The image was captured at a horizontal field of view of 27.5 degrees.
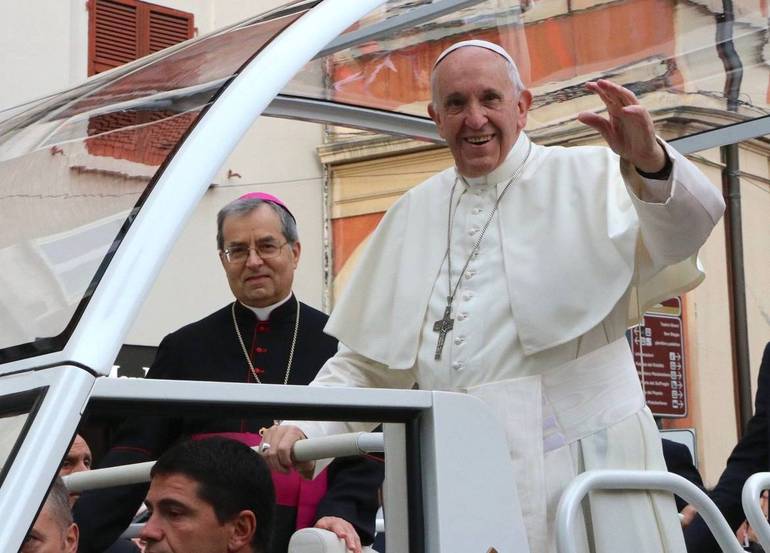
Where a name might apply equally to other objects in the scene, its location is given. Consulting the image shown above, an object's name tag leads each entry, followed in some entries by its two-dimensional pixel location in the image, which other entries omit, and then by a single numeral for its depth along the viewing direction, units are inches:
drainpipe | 449.7
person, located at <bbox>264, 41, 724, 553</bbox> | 118.5
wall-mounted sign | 402.6
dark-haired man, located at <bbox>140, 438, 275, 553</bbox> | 113.6
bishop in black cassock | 161.2
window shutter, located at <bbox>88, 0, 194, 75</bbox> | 620.4
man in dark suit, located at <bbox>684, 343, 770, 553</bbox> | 177.9
